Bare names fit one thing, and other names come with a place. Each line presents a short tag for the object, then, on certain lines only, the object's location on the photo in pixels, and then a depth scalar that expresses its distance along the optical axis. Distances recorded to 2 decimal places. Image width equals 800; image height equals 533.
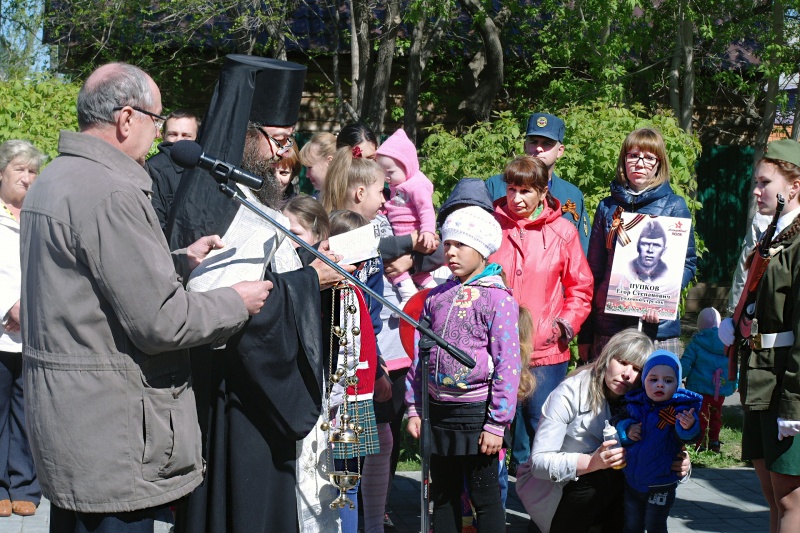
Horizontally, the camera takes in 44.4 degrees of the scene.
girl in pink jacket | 5.82
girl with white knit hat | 4.51
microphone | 3.08
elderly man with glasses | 2.81
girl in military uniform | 4.07
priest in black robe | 3.45
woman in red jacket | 5.38
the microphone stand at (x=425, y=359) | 3.32
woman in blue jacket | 5.51
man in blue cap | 5.95
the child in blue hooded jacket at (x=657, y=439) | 4.56
